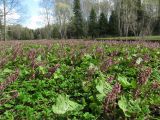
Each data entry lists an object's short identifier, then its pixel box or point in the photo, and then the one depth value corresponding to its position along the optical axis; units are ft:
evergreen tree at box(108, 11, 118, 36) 101.11
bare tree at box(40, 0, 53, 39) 114.43
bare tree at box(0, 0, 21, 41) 67.23
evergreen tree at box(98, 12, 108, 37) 101.30
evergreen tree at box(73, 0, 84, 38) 105.68
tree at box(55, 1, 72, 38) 114.95
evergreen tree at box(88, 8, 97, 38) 102.10
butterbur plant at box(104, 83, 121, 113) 5.33
